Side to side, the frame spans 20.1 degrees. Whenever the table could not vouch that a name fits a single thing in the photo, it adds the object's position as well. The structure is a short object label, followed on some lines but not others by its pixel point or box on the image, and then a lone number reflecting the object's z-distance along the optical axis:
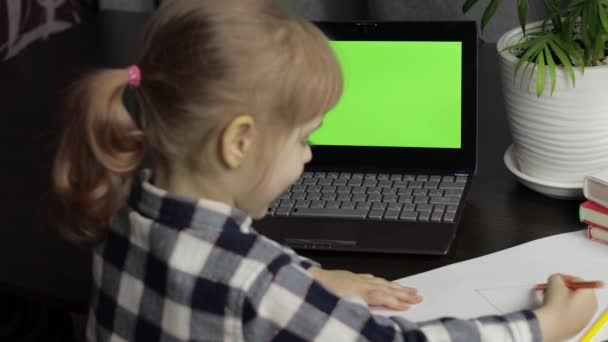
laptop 2.05
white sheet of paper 1.89
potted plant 1.99
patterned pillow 2.85
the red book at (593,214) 1.97
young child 1.74
